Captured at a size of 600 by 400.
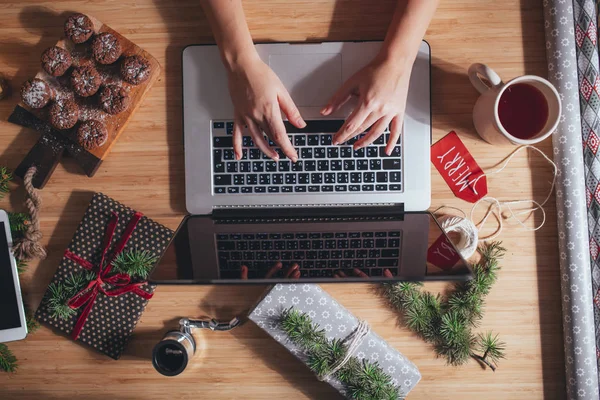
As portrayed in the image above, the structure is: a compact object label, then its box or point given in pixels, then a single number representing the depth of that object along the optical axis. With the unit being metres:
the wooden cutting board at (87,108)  0.92
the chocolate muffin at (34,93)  0.89
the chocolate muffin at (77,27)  0.90
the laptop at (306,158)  0.87
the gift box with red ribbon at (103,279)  0.92
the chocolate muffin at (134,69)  0.90
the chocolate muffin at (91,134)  0.90
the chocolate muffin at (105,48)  0.90
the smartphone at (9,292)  0.93
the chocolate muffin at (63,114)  0.90
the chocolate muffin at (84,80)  0.90
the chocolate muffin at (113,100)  0.90
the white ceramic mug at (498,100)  0.80
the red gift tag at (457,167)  0.92
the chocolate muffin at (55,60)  0.89
